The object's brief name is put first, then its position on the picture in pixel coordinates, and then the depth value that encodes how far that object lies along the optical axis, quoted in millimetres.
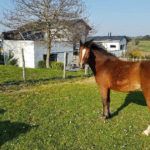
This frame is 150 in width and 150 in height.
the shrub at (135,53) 41844
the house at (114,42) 58250
